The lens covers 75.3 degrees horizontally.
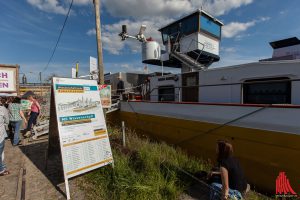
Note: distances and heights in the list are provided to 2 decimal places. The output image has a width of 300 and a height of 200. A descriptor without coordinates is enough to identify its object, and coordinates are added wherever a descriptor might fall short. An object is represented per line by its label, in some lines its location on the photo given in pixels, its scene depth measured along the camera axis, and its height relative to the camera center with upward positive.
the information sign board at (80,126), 3.89 -0.72
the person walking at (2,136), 4.62 -1.02
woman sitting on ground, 3.04 -1.34
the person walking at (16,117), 7.34 -0.93
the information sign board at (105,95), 7.84 -0.08
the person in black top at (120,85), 12.57 +0.52
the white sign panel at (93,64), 7.85 +1.18
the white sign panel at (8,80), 8.14 +0.57
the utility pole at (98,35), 7.80 +2.31
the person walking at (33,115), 8.62 -0.98
